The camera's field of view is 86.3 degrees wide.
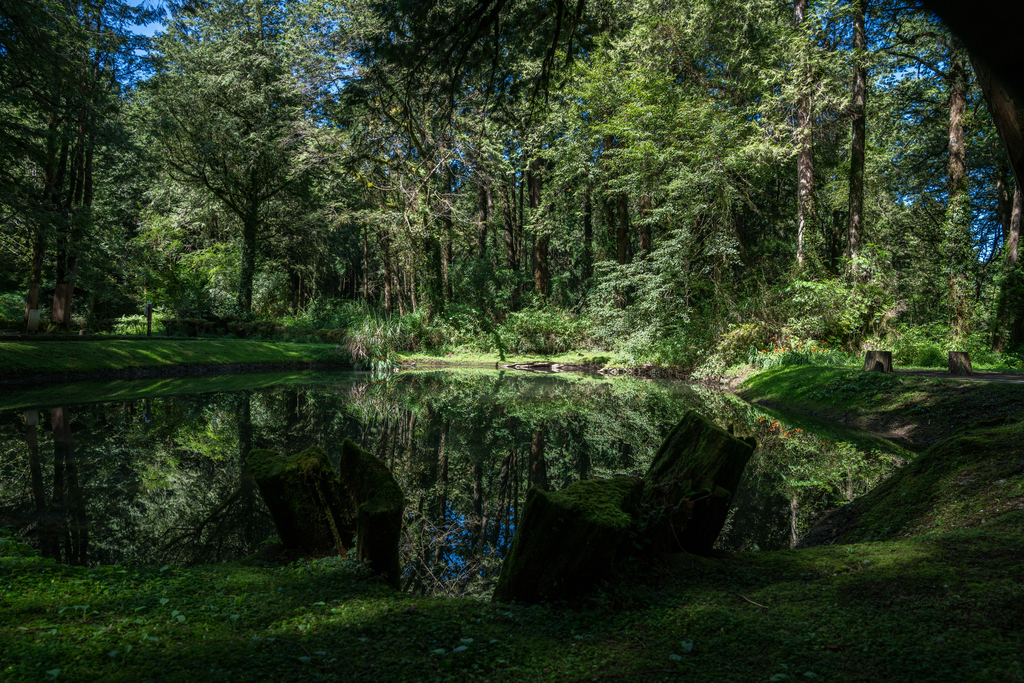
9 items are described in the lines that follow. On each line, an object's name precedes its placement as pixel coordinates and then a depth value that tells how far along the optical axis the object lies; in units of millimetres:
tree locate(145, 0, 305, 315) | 22859
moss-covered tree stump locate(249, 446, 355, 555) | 3518
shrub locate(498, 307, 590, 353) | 23875
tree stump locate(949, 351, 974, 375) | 9859
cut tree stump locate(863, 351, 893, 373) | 10000
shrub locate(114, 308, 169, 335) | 23234
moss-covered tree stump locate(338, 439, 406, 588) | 3080
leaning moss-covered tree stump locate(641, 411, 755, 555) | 3240
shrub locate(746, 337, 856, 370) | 12953
